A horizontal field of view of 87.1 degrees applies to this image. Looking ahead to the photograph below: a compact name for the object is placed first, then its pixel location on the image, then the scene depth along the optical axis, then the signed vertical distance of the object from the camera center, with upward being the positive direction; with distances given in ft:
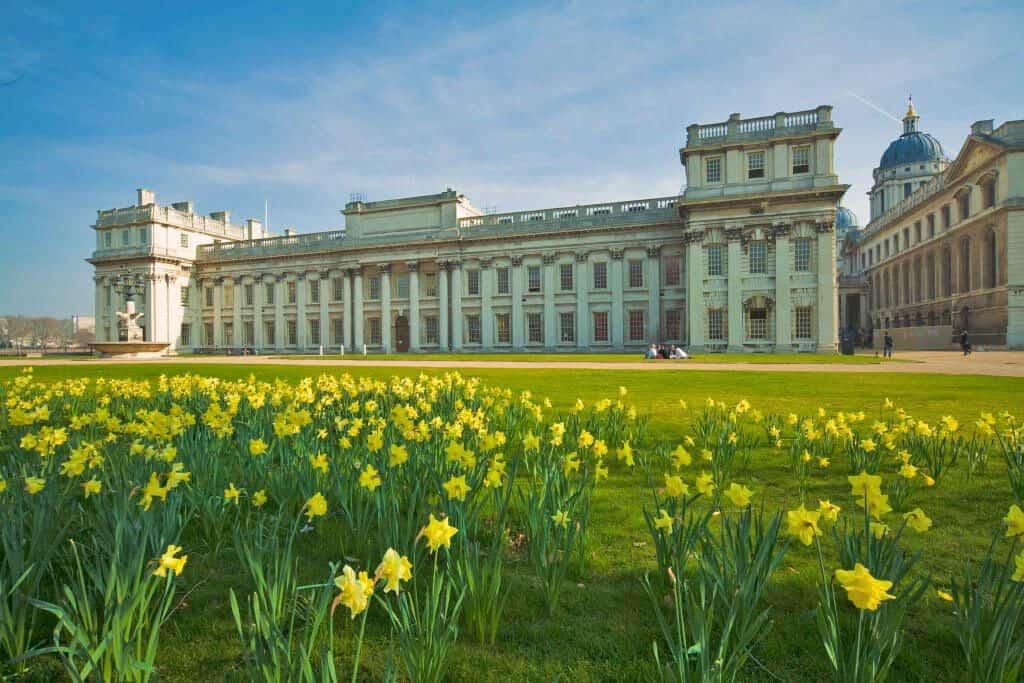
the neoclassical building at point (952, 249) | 135.74 +28.14
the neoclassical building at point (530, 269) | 122.31 +21.47
